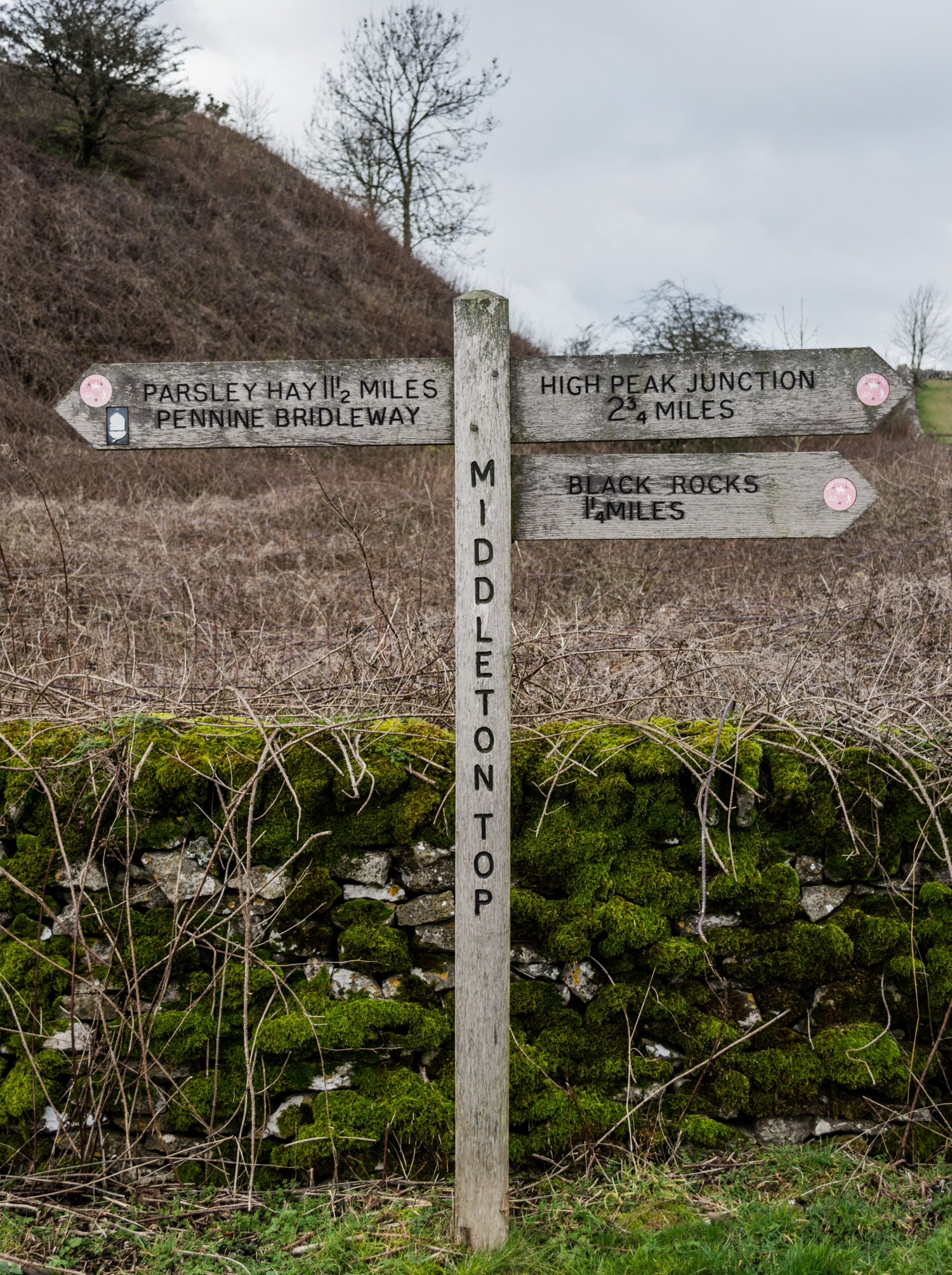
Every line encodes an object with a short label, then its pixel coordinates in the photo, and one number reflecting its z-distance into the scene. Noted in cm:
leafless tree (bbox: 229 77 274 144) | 2512
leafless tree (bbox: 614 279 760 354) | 1530
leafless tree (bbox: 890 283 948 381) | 3008
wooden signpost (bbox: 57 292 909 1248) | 252
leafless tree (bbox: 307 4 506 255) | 2169
